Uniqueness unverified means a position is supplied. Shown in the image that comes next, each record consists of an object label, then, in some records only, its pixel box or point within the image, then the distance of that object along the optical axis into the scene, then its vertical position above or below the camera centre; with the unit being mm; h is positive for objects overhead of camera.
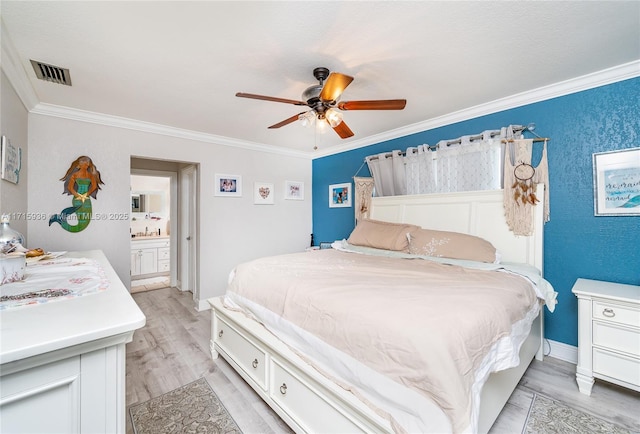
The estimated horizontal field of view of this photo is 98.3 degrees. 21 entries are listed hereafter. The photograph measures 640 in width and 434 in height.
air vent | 2072 +1133
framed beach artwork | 2125 +264
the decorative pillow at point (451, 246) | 2418 -276
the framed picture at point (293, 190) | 4757 +464
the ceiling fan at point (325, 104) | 1949 +816
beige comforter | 1087 -484
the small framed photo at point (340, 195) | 4395 +345
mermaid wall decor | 2926 +278
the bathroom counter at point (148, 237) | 5471 -417
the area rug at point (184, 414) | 1714 -1309
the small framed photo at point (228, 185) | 3996 +466
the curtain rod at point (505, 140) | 2588 +828
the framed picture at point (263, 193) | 4384 +379
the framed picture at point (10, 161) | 2016 +448
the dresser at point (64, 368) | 659 -393
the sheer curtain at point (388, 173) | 3525 +576
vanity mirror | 5770 +318
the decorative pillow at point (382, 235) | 2938 -210
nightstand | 1842 -832
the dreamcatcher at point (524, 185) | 2531 +288
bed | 1108 -607
